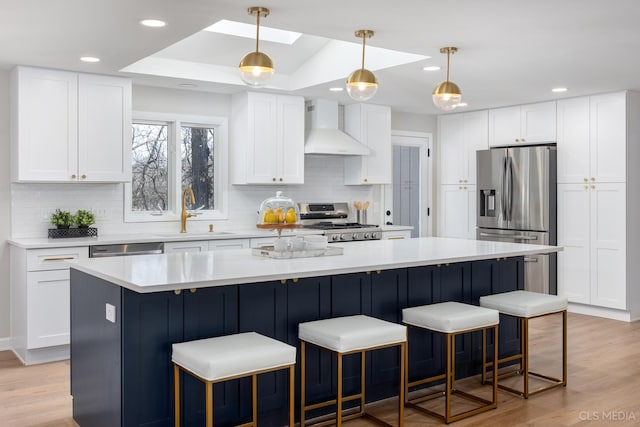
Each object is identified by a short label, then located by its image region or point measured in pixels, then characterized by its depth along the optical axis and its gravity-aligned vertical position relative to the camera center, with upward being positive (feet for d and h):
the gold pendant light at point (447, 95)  13.67 +2.52
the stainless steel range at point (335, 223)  21.03 -0.54
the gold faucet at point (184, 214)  19.56 -0.18
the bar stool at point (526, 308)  12.91 -2.11
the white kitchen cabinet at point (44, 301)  15.42 -2.37
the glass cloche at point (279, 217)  12.32 -0.17
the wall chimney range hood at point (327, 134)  21.34 +2.65
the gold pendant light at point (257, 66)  11.30 +2.62
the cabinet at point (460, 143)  24.76 +2.70
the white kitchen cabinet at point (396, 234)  22.49 -0.95
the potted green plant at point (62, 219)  17.01 -0.30
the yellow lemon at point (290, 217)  12.42 -0.17
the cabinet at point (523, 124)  22.38 +3.18
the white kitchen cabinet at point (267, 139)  20.10 +2.32
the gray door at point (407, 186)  26.32 +0.98
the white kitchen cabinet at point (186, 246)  17.61 -1.11
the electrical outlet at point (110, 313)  9.82 -1.69
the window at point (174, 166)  19.65 +1.42
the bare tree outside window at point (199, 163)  20.62 +1.55
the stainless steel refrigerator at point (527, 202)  21.99 +0.25
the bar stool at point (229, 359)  8.67 -2.19
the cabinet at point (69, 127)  16.03 +2.20
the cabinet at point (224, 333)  9.75 -2.17
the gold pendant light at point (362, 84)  12.64 +2.57
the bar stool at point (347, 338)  10.11 -2.18
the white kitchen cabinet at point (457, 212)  25.21 -0.13
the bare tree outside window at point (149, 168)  19.65 +1.31
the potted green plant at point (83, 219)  17.29 -0.30
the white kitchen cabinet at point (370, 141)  22.90 +2.54
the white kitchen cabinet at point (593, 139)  20.35 +2.40
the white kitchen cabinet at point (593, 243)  20.44 -1.18
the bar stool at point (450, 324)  11.45 -2.19
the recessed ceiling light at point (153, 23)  11.92 +3.64
